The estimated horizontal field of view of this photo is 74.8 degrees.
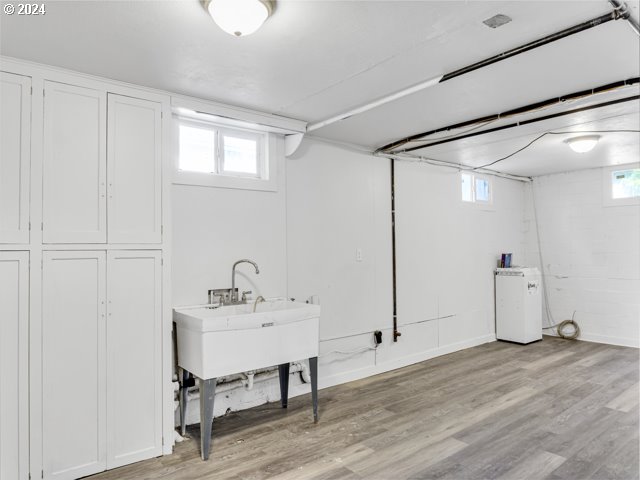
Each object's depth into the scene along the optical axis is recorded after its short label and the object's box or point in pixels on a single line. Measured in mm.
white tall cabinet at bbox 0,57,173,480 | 2340
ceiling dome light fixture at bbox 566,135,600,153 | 4125
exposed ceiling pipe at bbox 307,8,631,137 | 2005
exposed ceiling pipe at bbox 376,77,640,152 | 2828
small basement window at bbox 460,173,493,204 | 5711
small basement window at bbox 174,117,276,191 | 3271
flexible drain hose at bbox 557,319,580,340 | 5945
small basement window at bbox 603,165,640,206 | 5491
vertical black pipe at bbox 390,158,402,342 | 4633
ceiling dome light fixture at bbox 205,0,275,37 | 1763
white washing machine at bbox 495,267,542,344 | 5637
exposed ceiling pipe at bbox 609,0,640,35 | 1862
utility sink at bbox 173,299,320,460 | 2666
